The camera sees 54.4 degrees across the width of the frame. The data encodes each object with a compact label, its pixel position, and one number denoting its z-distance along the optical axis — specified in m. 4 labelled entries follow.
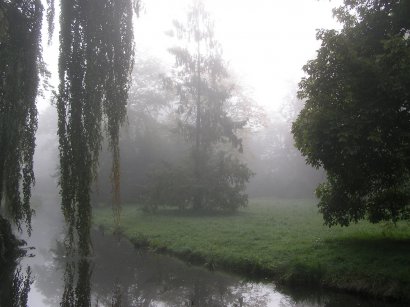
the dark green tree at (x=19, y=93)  9.62
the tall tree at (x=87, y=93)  7.77
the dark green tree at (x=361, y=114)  10.00
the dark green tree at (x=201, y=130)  26.75
